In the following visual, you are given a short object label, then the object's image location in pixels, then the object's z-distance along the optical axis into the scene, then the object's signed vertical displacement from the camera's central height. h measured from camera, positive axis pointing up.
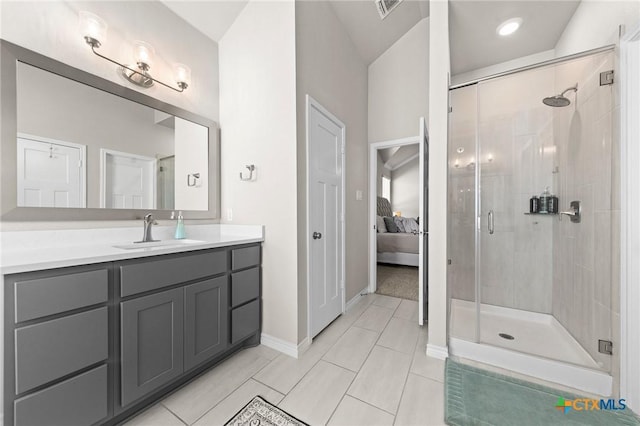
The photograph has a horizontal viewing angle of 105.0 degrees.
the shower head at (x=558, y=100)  1.96 +0.96
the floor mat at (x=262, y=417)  1.28 -1.10
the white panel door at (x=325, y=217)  2.10 -0.05
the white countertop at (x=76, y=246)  0.99 -0.20
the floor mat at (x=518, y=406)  1.29 -1.09
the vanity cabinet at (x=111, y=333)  0.95 -0.59
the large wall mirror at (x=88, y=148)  1.31 +0.42
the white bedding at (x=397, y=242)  4.50 -0.57
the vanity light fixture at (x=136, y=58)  1.53 +1.11
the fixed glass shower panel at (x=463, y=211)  2.14 +0.01
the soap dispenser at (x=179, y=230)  1.94 -0.15
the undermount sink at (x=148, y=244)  1.59 -0.22
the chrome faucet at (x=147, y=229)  1.75 -0.13
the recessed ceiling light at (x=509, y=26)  2.26 +1.76
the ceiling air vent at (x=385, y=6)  2.52 +2.15
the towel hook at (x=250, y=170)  2.06 +0.35
